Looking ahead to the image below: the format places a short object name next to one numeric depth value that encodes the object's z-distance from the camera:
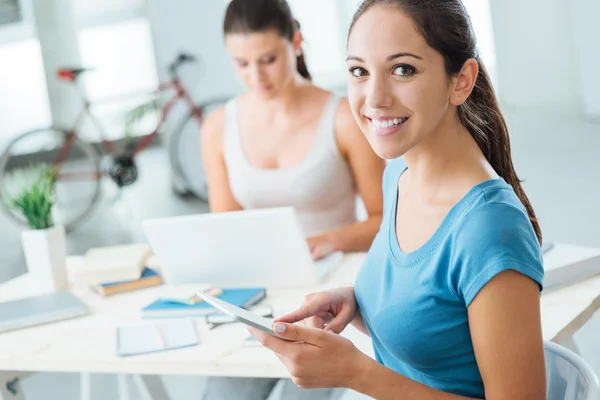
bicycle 5.57
